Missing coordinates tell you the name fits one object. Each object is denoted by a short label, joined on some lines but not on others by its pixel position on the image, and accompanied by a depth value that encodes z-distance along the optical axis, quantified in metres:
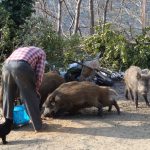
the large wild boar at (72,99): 8.86
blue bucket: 8.41
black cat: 7.48
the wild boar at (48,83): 9.70
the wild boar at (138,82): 9.83
